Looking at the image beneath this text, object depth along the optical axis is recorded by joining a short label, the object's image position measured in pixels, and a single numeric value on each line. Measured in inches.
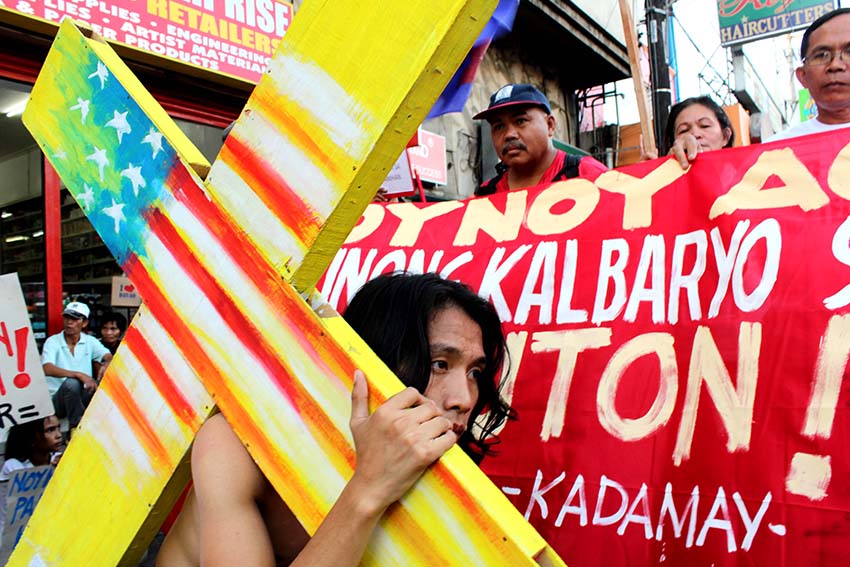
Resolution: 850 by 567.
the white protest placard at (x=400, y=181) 179.0
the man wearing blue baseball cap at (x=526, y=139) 120.2
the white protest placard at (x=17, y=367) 109.5
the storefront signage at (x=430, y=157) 301.7
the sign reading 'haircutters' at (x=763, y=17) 394.6
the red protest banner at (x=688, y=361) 67.1
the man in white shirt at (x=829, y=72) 99.1
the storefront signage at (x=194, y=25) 175.5
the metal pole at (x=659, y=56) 313.9
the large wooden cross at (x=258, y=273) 32.0
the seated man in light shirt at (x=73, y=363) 174.6
